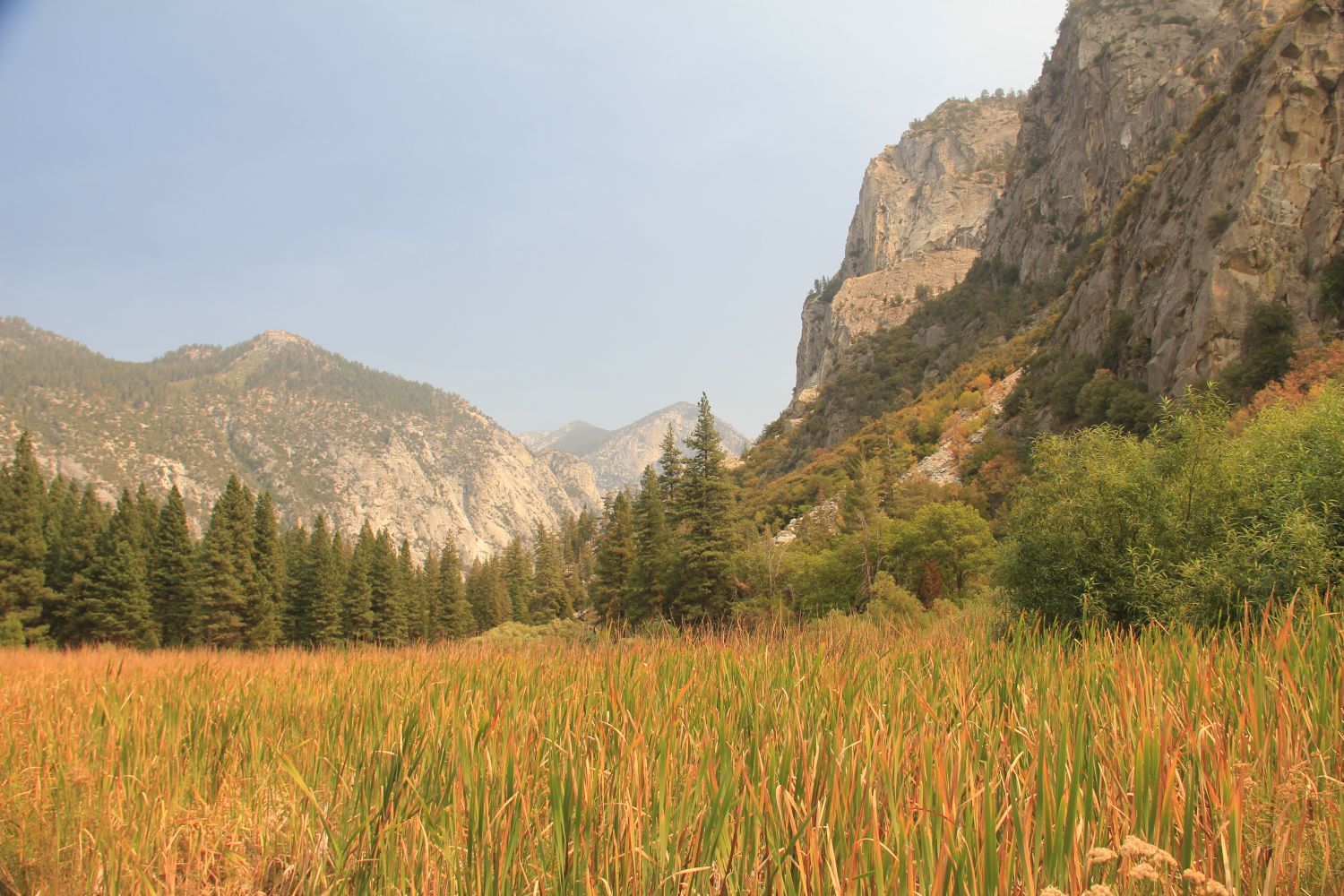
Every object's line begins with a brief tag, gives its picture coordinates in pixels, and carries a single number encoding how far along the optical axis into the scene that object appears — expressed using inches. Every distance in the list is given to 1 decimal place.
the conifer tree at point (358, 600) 2160.4
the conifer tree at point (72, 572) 1624.0
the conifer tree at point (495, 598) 3016.7
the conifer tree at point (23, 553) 1509.6
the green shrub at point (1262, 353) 1008.2
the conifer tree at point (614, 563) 1835.6
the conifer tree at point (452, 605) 2758.4
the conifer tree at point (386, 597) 2278.5
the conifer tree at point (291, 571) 2053.4
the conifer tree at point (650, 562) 1482.5
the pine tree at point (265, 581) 1824.6
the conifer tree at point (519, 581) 3257.9
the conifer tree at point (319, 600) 2050.9
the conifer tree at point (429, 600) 2632.9
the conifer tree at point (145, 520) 1888.8
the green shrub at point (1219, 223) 1165.1
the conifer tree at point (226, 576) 1708.9
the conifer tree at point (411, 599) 2411.4
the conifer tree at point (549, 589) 2935.5
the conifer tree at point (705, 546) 1333.7
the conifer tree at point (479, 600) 3043.8
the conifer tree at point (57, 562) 1635.1
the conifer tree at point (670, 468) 1585.9
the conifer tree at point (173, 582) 1753.2
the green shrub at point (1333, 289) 1010.1
